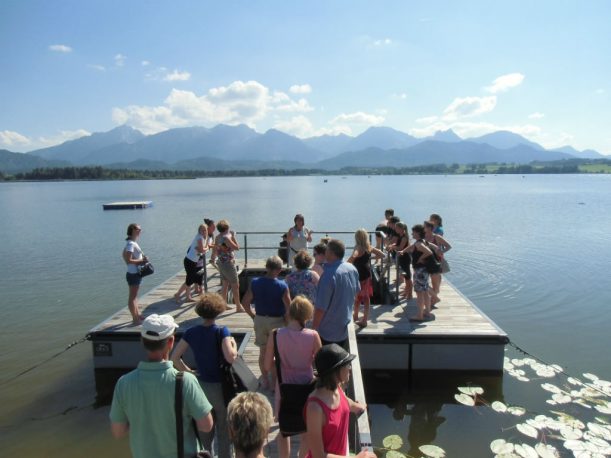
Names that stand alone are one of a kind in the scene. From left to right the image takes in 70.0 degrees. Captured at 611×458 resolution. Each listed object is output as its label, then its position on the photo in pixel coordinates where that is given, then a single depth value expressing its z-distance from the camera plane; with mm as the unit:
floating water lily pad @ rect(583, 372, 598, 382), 9461
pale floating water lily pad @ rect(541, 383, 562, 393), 8781
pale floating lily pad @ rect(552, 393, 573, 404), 8383
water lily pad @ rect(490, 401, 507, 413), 8010
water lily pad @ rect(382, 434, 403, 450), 7204
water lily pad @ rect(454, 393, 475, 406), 8109
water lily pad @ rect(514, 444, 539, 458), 6508
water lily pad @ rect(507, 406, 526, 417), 7893
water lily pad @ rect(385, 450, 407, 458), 6781
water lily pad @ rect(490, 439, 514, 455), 6633
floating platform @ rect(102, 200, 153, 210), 58344
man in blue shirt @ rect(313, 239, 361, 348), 5301
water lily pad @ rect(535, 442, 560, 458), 6508
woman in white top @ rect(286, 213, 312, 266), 11031
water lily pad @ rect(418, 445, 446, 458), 6978
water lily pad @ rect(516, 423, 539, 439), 7164
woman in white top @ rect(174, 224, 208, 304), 9555
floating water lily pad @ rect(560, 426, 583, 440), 6965
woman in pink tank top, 3025
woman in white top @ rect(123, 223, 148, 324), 8117
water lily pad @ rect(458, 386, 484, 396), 8309
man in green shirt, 3018
